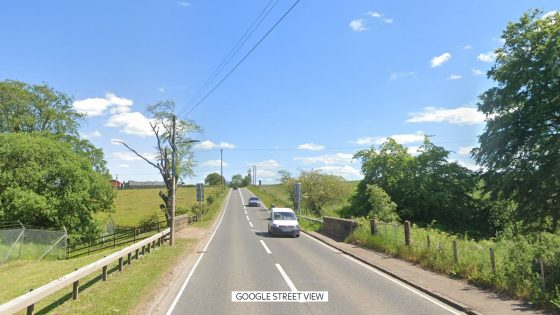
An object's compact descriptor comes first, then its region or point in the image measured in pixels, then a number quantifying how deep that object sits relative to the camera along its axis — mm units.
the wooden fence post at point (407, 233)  17609
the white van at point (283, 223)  29406
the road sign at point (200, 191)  52941
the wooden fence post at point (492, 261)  11402
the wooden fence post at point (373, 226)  22038
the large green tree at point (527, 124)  28344
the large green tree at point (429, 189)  47094
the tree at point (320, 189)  56594
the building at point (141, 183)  171088
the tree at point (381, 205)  40925
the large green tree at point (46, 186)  34406
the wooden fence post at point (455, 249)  13717
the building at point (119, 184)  141438
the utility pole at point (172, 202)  23953
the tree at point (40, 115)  43219
